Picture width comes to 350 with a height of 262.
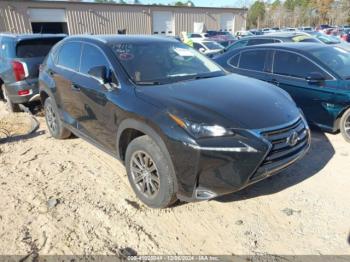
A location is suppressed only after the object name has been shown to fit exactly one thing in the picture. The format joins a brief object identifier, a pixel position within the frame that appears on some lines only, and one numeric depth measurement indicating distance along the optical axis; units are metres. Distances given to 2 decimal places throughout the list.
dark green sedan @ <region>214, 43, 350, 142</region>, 4.76
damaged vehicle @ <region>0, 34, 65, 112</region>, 6.18
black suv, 2.74
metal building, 26.62
